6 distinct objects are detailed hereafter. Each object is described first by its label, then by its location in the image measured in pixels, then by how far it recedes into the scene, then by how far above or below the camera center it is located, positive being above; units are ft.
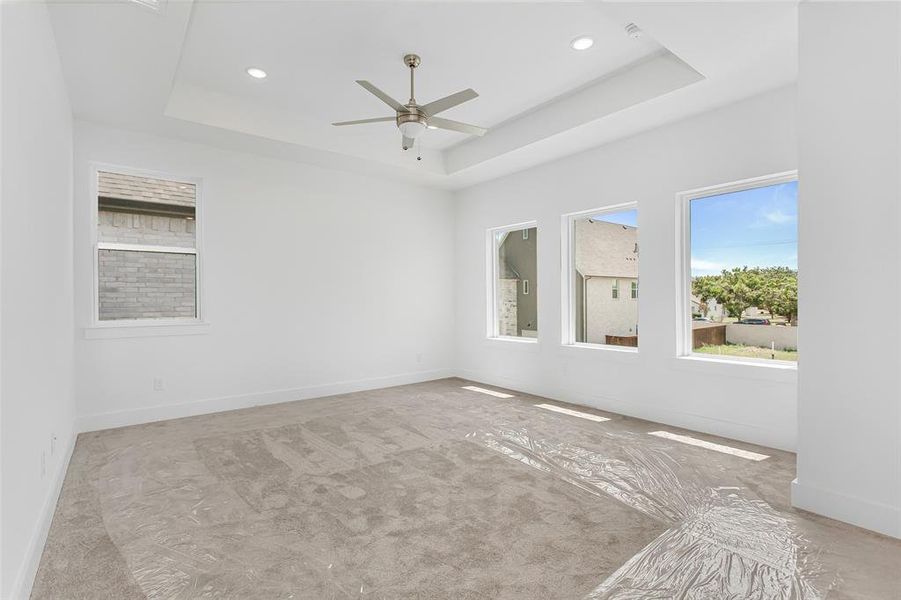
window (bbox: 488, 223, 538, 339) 19.57 +0.81
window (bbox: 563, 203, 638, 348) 15.97 +0.87
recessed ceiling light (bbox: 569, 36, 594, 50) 11.14 +6.38
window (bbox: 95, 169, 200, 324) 14.46 +1.59
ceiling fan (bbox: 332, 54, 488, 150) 10.22 +4.48
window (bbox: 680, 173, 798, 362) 12.38 +0.86
